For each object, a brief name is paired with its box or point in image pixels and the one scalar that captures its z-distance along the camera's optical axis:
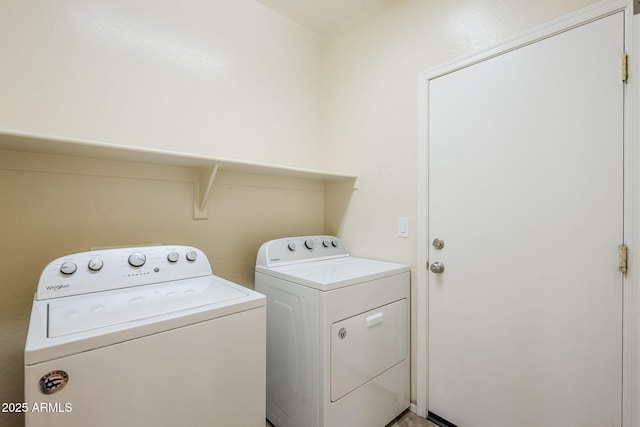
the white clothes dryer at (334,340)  1.35
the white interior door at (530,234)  1.17
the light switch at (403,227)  1.82
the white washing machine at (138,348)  0.76
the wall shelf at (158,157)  1.10
